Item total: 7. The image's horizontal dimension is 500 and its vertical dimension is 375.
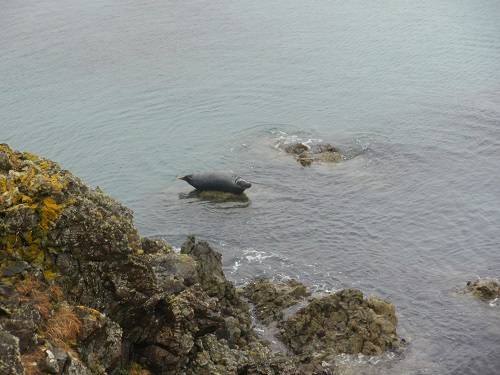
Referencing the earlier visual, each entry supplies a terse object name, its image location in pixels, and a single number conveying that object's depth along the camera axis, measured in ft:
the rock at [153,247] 71.67
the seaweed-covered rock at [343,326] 86.43
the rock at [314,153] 150.51
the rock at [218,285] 84.66
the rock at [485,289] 98.22
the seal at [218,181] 133.91
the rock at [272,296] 93.81
